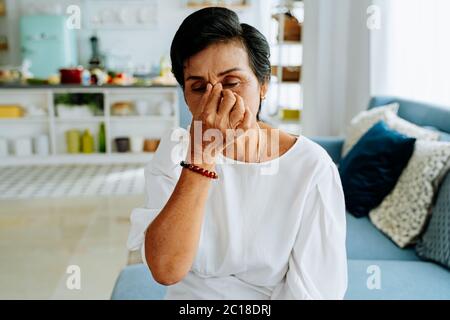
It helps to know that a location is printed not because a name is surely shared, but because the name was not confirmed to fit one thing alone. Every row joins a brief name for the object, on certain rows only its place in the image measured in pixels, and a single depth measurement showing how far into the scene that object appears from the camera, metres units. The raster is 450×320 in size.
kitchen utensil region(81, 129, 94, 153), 4.38
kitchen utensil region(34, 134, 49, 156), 4.32
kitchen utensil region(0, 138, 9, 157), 4.29
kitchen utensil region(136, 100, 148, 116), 4.35
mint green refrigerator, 5.90
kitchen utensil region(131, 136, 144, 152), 4.43
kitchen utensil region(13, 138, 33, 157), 4.30
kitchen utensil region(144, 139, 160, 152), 4.49
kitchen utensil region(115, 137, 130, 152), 4.40
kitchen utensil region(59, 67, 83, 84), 4.24
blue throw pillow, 1.81
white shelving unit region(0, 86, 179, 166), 4.29
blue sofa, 1.08
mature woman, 0.64
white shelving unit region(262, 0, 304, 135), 3.29
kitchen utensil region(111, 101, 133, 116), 4.33
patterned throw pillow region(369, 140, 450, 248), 1.57
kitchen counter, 4.14
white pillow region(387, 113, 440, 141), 1.78
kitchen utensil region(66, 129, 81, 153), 4.35
